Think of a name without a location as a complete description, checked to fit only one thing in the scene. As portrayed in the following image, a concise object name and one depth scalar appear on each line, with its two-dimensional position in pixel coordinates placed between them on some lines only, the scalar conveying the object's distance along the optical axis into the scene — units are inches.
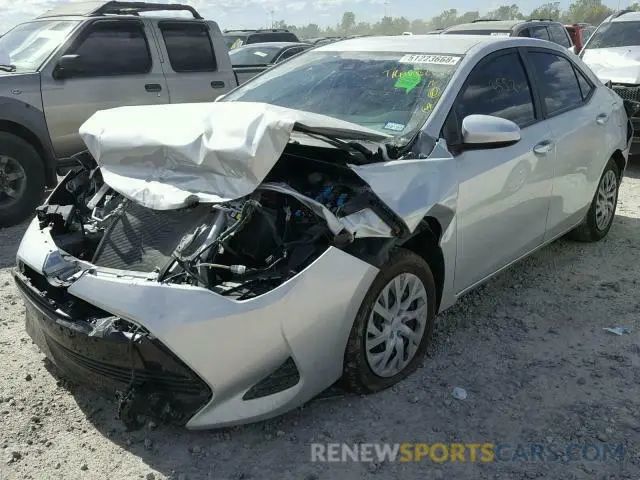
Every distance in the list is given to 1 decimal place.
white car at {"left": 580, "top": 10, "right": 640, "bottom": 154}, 335.9
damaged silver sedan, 103.8
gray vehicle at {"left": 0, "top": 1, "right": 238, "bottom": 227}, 246.5
